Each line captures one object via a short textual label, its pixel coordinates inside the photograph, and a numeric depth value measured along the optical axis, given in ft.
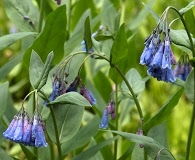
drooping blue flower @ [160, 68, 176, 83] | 11.44
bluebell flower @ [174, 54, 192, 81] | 13.91
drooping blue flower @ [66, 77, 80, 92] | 12.39
